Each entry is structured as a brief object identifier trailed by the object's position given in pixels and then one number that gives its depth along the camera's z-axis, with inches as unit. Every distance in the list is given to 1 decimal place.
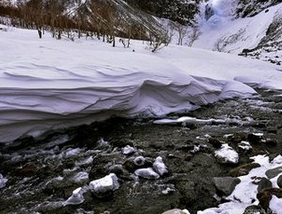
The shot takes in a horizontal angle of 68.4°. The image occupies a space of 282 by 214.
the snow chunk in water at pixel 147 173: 80.3
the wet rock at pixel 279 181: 67.5
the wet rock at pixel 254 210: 60.6
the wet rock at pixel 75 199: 70.2
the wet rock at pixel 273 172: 73.1
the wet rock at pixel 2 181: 79.6
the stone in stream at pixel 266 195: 61.7
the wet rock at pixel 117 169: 82.3
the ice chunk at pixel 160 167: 82.1
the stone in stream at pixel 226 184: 71.5
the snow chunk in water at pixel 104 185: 72.7
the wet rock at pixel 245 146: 96.3
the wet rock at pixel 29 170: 84.0
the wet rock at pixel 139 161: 86.3
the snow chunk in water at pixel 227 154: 89.0
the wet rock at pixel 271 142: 101.7
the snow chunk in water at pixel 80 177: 79.6
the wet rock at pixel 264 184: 67.8
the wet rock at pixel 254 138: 103.8
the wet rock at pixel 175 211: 60.8
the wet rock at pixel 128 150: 94.5
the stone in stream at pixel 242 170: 78.5
